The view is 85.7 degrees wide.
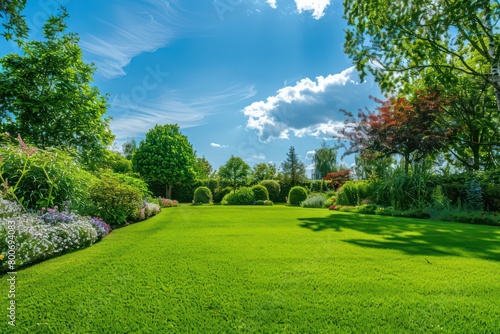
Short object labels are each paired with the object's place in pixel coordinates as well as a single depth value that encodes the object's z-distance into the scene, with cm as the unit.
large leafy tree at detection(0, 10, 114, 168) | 845
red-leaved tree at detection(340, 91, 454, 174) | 1242
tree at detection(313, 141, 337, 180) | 4156
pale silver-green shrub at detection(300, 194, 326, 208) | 1650
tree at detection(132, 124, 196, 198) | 2503
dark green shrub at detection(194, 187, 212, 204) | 2386
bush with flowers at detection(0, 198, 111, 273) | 312
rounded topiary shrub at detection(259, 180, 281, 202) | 2595
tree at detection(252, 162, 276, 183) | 3362
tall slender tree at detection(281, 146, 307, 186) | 3400
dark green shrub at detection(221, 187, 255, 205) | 2178
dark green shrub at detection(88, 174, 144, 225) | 653
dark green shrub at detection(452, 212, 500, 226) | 754
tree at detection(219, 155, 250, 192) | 2559
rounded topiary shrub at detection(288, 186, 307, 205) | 2114
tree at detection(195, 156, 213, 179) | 3662
